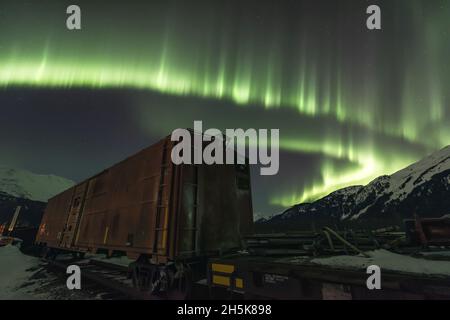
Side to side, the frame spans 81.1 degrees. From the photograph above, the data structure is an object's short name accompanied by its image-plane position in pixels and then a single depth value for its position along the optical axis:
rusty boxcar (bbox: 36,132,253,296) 7.28
